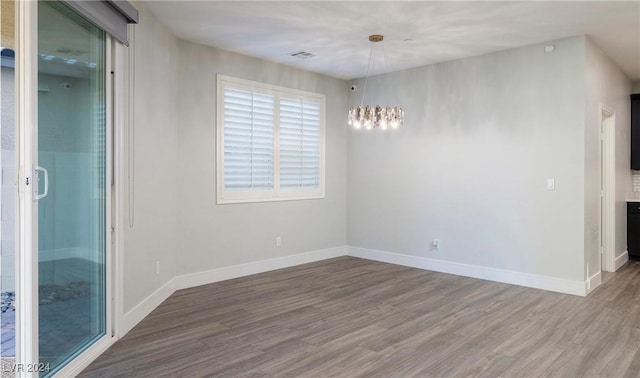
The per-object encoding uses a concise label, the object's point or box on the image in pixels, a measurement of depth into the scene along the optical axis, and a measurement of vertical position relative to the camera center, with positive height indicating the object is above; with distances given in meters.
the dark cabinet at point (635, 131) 6.45 +0.88
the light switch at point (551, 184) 4.80 +0.04
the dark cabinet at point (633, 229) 6.43 -0.64
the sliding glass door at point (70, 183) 2.51 +0.03
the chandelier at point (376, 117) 4.53 +0.77
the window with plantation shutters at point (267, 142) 5.36 +0.63
